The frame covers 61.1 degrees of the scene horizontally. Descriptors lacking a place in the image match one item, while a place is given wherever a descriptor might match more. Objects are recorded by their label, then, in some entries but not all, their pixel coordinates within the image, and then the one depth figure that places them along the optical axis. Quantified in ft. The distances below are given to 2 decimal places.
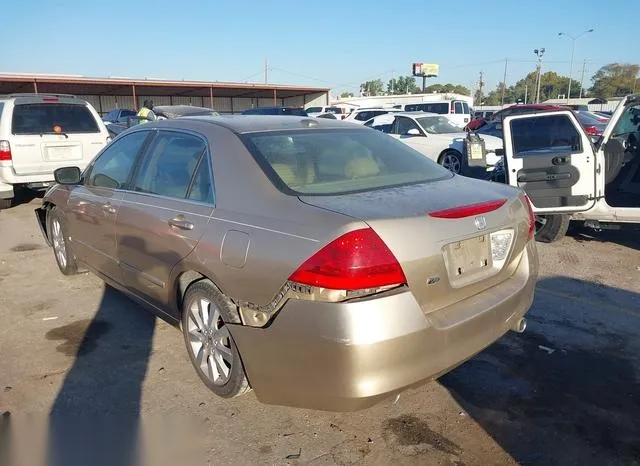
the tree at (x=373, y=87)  394.44
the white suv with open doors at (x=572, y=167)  19.85
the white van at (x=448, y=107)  84.64
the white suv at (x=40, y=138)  28.50
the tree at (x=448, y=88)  350.13
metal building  102.66
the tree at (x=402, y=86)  372.15
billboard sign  279.08
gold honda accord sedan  7.92
